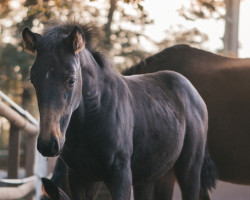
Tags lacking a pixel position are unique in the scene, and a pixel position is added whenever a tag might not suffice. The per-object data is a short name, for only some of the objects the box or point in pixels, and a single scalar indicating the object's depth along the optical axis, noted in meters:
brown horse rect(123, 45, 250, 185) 12.26
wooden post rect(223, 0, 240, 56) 19.62
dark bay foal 6.81
